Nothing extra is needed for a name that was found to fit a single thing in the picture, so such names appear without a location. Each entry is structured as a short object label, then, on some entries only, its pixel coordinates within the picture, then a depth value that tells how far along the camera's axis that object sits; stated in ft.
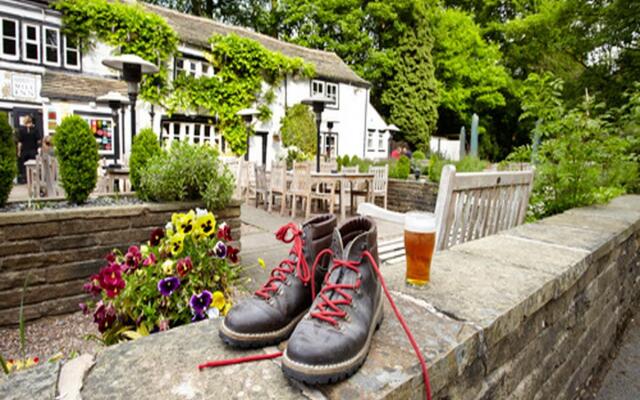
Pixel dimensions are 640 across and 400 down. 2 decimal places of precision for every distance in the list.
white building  35.29
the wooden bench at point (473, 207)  7.45
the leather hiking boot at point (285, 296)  2.97
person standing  35.06
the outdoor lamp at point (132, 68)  16.26
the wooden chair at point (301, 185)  22.17
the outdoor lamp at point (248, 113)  39.28
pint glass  4.21
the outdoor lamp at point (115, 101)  28.48
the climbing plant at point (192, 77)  38.73
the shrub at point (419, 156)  51.40
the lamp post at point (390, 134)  58.09
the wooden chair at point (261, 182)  25.73
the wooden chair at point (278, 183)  23.43
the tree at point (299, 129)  52.24
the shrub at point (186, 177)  10.71
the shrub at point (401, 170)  29.53
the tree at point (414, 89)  75.20
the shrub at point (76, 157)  10.13
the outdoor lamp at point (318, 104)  25.63
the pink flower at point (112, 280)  6.04
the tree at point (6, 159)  9.20
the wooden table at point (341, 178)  22.50
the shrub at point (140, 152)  11.61
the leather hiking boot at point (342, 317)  2.50
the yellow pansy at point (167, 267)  6.30
